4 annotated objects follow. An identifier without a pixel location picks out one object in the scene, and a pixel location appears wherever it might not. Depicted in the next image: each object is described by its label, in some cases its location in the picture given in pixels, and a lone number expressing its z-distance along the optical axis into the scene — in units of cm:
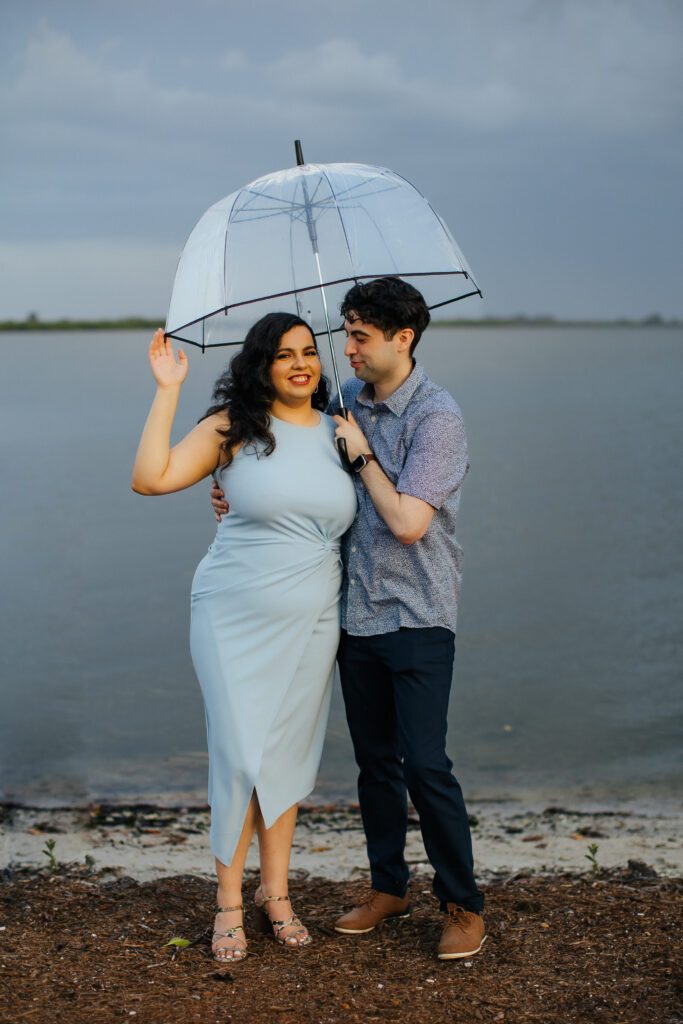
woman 338
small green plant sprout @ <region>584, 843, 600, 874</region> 427
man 334
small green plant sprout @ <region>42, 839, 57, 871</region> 438
